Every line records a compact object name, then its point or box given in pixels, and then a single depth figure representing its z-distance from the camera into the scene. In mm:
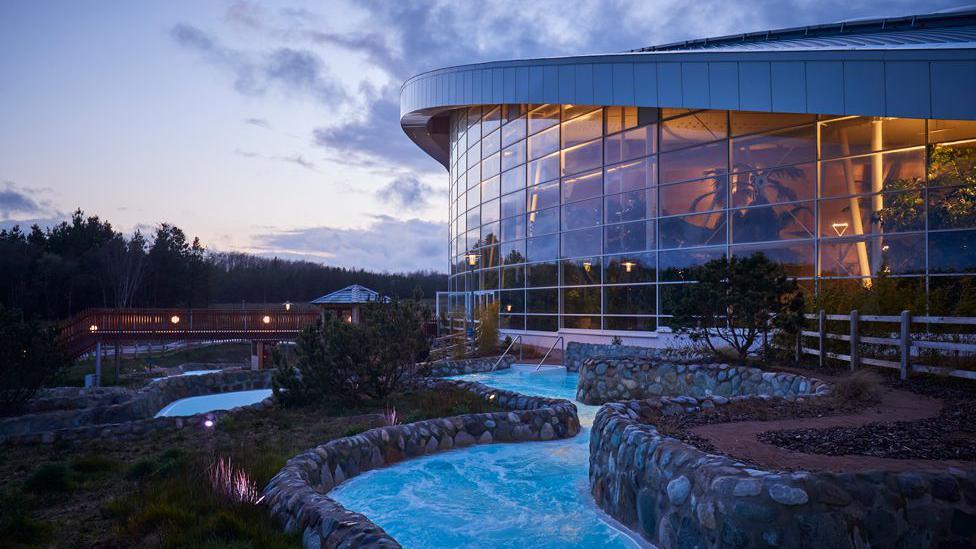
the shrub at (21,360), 13156
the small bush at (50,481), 6723
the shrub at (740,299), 11874
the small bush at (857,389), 7726
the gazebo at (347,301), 28922
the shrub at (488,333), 22219
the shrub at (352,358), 11391
